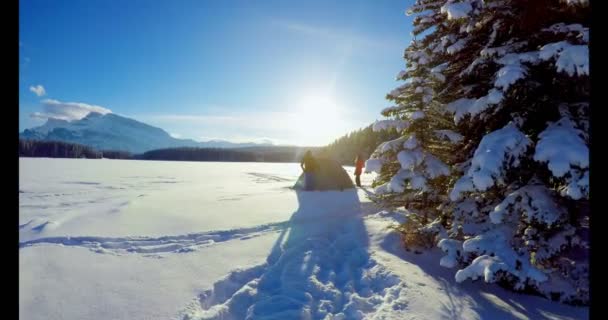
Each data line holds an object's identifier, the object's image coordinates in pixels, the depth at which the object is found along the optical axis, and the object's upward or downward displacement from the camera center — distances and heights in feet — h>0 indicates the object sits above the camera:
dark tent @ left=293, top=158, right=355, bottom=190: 42.98 -2.74
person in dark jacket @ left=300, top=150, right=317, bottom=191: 42.50 -1.26
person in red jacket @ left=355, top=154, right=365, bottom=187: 52.03 -1.31
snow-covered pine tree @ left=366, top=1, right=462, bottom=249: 17.93 +1.18
